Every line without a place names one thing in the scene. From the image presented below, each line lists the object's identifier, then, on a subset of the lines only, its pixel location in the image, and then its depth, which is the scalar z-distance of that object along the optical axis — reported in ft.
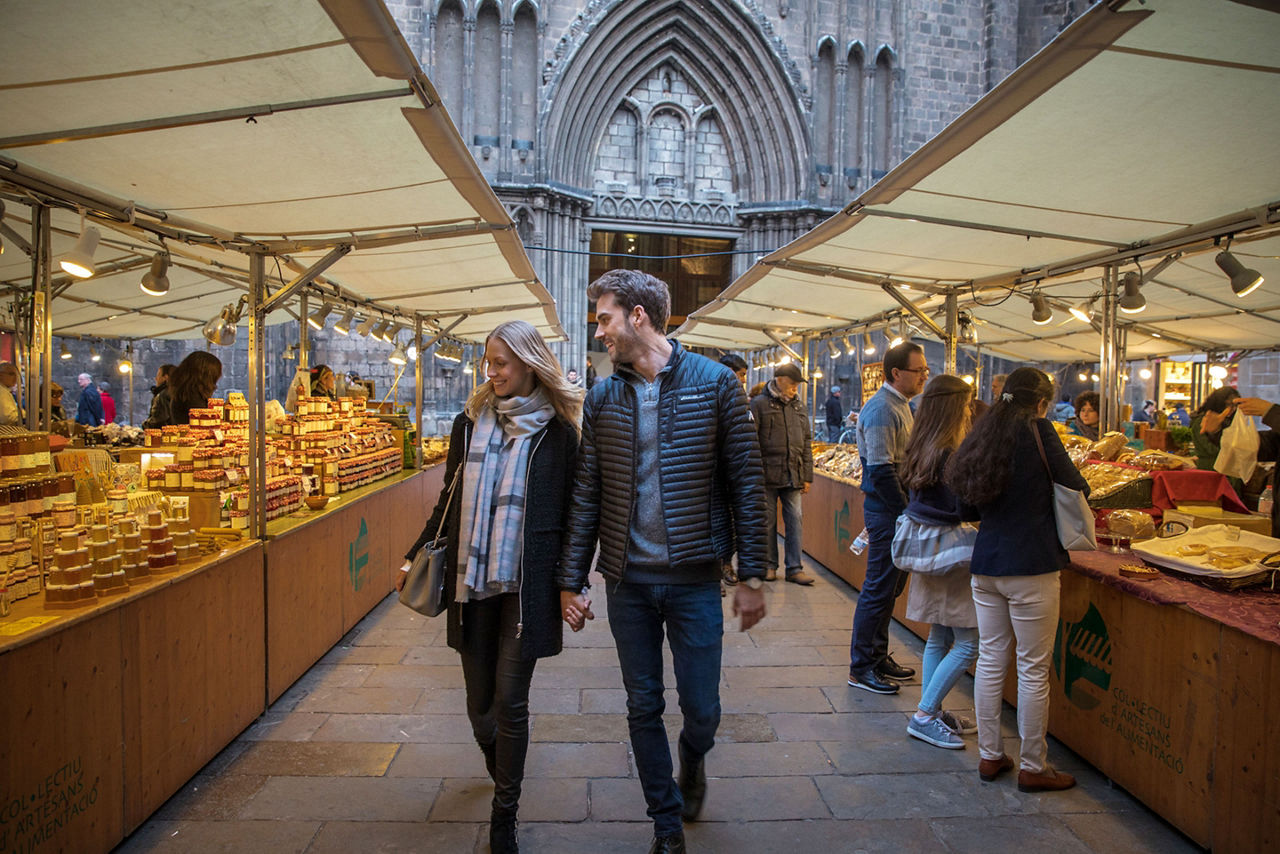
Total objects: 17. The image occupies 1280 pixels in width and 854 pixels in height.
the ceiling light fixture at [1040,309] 19.76
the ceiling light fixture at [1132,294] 16.15
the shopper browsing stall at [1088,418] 26.09
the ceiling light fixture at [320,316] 21.40
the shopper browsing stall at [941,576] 11.04
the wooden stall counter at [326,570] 12.91
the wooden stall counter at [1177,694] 7.79
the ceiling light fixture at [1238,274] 13.28
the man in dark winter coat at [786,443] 20.31
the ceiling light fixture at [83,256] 10.66
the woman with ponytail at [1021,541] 9.59
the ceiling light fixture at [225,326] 19.02
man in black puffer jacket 7.68
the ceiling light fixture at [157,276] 14.15
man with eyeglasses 13.34
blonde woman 8.07
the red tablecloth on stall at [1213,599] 8.13
